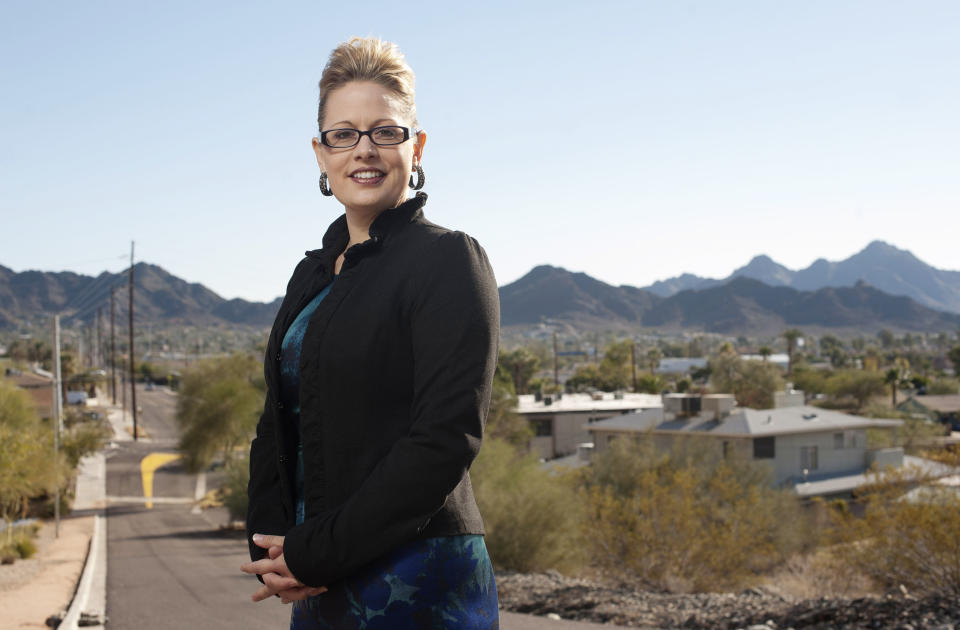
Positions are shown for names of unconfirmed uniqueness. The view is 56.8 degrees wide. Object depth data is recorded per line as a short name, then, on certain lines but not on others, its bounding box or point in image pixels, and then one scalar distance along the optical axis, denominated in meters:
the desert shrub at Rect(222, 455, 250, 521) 29.25
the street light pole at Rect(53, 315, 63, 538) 26.56
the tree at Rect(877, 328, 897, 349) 170.25
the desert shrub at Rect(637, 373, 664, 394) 71.81
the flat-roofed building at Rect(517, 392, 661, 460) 49.56
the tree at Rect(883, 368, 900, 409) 61.12
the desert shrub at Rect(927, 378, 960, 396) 71.56
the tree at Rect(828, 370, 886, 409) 63.11
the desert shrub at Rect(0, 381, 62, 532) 21.16
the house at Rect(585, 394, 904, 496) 33.09
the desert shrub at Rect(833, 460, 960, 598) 15.00
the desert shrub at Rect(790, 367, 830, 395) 71.25
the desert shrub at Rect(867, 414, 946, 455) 40.12
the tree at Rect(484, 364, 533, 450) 42.28
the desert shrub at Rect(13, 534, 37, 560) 22.72
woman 1.65
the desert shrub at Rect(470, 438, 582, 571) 19.05
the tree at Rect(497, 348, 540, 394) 75.25
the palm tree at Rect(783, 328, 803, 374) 85.81
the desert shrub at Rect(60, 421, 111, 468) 38.94
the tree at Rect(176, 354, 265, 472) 42.97
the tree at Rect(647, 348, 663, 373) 95.25
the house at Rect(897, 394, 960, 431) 56.81
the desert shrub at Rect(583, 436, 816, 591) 19.47
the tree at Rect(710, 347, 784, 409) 60.00
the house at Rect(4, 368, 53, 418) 54.59
